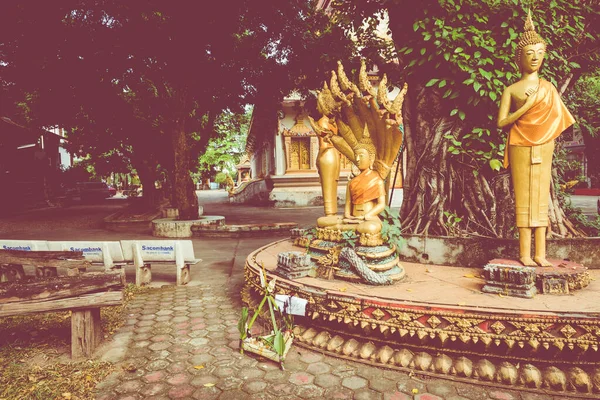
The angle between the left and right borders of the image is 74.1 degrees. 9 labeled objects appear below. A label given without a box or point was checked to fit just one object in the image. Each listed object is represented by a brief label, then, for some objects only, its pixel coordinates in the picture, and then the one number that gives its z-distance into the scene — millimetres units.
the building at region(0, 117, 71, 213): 19781
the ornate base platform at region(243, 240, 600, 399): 2852
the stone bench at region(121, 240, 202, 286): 6078
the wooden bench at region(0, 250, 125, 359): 3506
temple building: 18516
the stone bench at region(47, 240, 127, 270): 6168
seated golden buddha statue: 4582
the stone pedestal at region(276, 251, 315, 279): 4117
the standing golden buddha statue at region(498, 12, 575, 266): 3553
